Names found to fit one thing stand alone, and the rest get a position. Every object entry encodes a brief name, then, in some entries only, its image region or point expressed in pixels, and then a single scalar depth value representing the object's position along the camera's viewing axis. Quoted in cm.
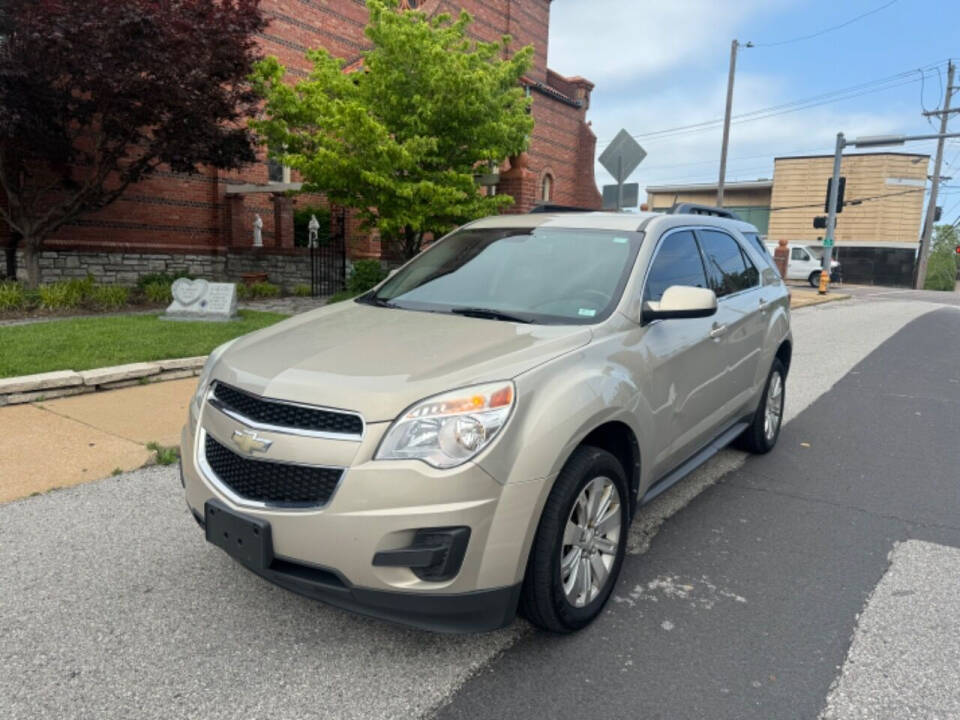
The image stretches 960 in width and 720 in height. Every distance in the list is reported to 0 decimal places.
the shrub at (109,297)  1143
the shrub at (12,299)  1040
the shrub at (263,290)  1447
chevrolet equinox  243
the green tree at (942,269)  4594
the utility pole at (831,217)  2455
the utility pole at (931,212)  4016
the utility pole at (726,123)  2408
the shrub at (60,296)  1075
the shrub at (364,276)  1273
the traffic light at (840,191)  2459
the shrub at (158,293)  1237
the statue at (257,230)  1733
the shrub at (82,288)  1140
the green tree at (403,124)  991
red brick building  1424
